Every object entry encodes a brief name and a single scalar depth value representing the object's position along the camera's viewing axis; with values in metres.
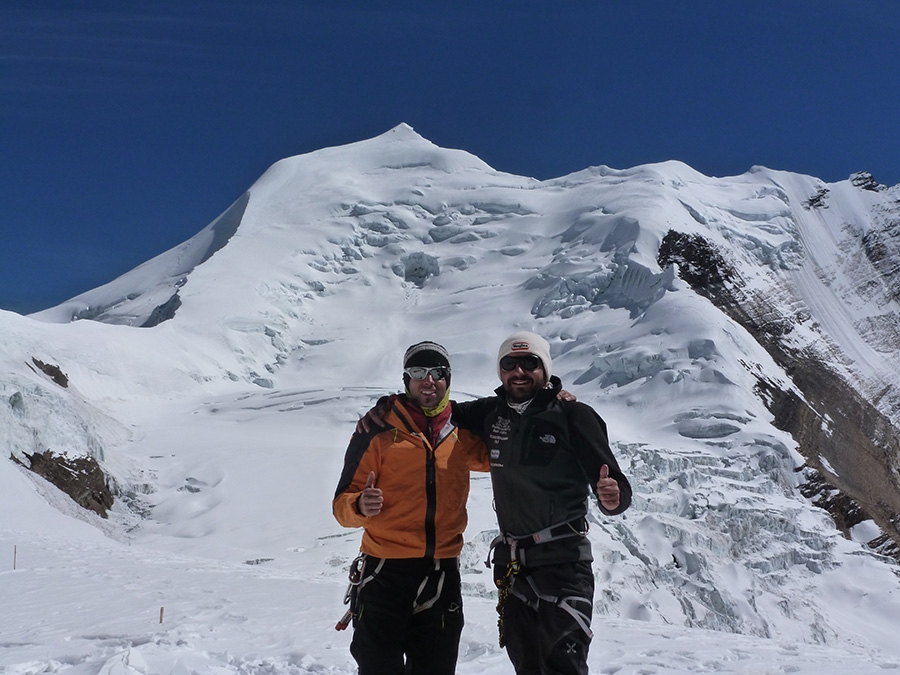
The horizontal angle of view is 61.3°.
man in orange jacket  4.10
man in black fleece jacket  3.97
